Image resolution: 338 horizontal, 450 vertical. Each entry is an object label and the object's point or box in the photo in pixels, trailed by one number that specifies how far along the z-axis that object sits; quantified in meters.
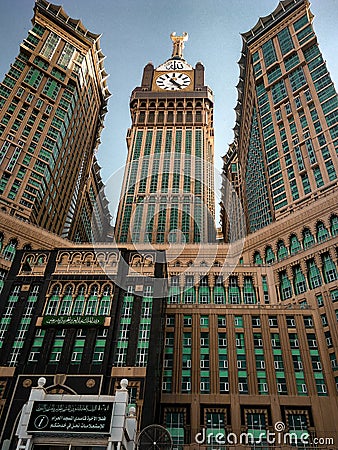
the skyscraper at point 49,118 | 89.94
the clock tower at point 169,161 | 101.75
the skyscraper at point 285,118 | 84.00
